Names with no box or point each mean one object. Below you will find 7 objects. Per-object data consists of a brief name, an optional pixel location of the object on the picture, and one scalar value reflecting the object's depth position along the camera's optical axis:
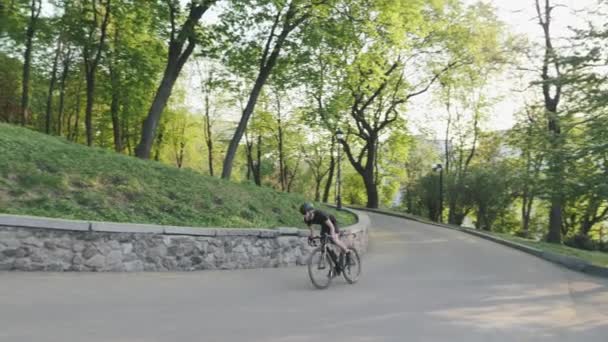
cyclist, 8.94
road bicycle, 8.77
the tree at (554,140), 13.96
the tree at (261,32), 18.55
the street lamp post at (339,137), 22.00
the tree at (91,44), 23.34
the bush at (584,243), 24.70
